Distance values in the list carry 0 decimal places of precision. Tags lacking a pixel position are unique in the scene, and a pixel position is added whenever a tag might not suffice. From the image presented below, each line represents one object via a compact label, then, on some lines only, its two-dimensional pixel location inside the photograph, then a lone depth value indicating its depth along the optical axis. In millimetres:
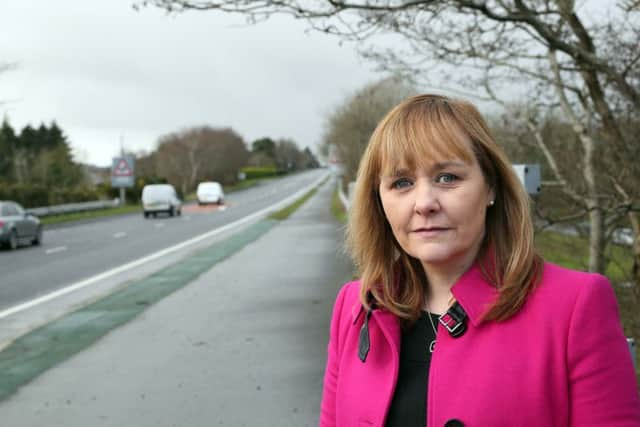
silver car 21406
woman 1677
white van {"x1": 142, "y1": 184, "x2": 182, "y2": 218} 40375
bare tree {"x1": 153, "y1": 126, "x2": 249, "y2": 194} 85500
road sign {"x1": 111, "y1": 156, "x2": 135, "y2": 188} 46688
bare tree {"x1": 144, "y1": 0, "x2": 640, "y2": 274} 5848
